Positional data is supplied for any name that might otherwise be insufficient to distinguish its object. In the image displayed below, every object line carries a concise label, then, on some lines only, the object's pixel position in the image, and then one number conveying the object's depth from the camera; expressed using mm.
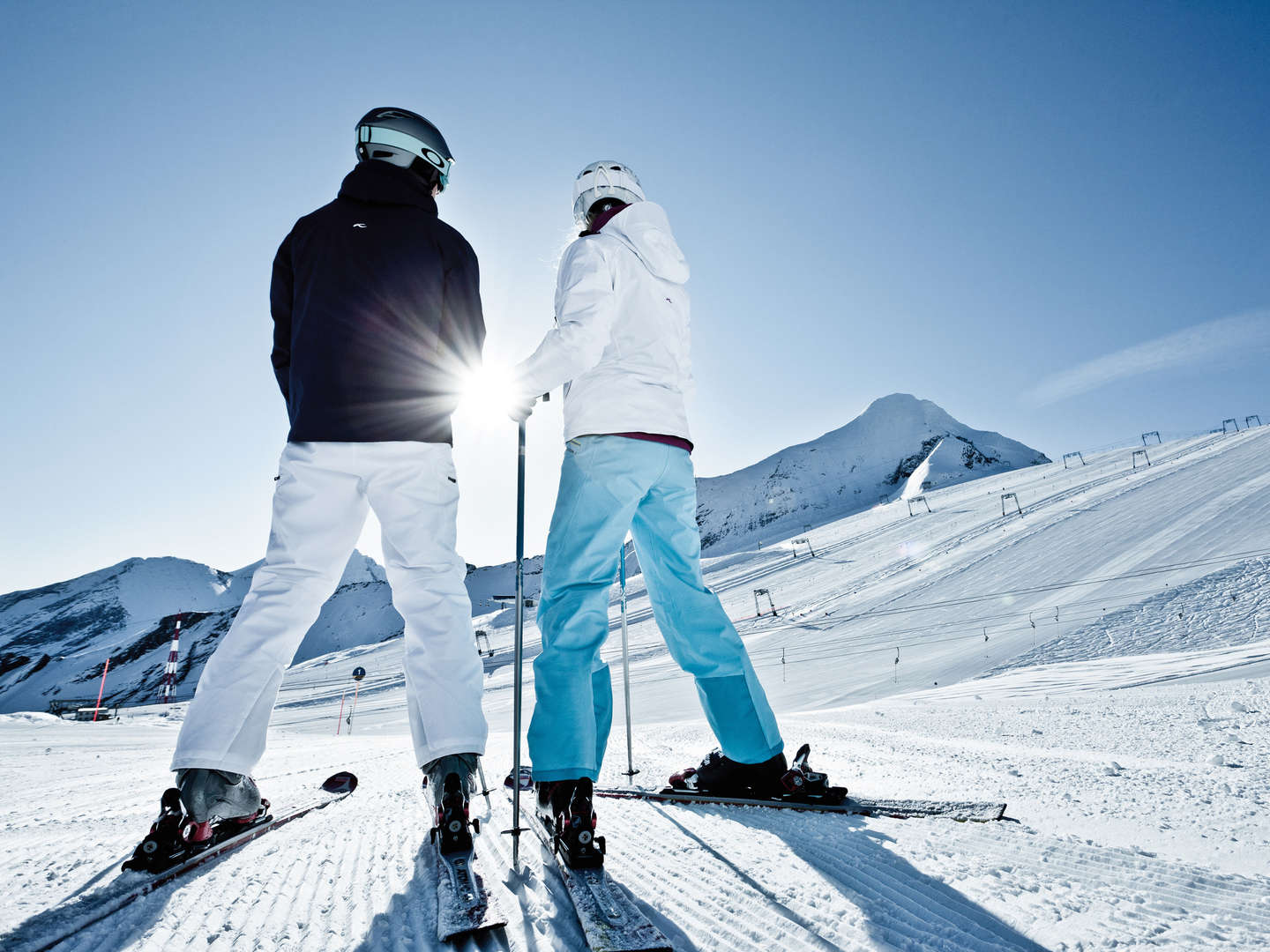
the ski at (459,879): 1070
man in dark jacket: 1638
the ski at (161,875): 1118
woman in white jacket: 1973
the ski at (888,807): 1712
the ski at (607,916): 988
